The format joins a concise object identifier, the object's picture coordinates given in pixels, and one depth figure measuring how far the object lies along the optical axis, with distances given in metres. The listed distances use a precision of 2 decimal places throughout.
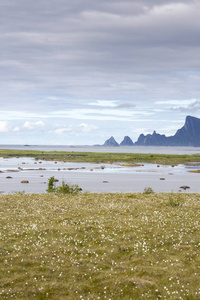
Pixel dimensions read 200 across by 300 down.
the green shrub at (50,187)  41.10
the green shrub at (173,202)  27.95
